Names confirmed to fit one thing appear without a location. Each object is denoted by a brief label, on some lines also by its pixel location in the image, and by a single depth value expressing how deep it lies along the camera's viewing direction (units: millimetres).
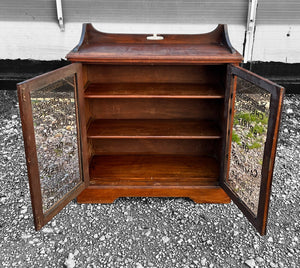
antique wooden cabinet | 1767
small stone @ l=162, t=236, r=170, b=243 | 1950
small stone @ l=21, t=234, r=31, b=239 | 1989
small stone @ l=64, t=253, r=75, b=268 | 1775
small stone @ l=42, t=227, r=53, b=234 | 2038
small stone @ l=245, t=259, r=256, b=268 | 1776
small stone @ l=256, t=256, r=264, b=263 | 1804
